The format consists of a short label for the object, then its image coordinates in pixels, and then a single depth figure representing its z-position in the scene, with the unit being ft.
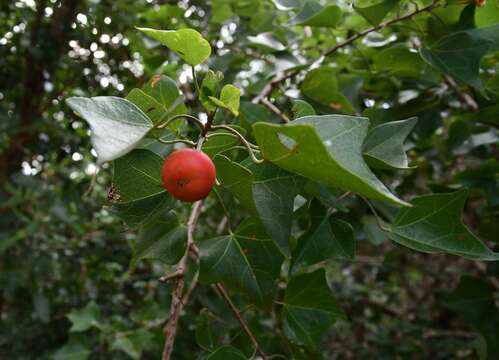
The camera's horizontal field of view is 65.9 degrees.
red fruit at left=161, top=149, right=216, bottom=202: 0.48
